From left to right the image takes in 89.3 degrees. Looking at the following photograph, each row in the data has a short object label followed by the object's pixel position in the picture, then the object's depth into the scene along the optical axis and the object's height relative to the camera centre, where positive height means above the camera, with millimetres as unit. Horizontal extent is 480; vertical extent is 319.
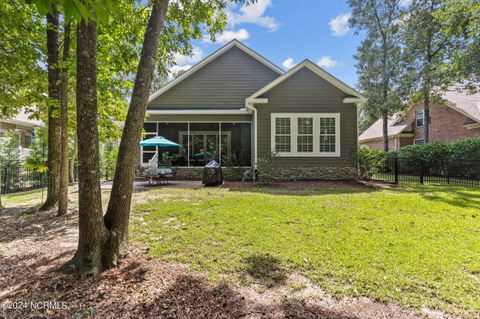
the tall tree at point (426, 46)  18031 +8941
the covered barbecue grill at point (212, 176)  11305 -662
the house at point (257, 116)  12273 +2573
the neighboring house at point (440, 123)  18984 +3485
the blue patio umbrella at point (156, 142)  12032 +962
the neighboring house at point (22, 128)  15656 +2393
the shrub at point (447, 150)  13724 +700
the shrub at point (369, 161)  12219 +18
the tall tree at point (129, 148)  3543 +207
